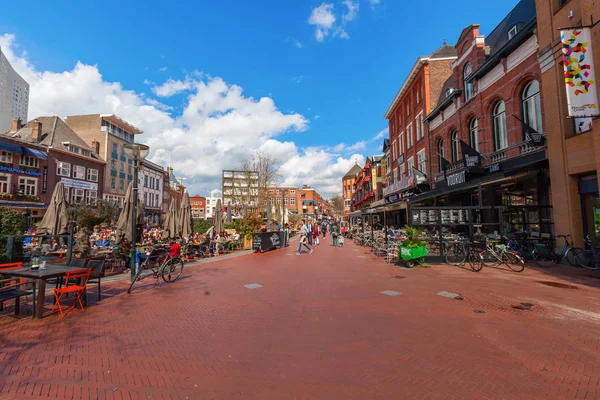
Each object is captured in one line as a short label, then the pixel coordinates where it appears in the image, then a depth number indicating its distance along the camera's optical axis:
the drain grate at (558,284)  7.55
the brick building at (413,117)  24.48
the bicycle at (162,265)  8.86
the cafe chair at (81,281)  6.00
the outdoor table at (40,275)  5.50
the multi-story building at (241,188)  39.67
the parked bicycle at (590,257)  9.20
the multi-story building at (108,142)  42.06
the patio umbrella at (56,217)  10.71
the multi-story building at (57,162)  30.30
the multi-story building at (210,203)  109.01
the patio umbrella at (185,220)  13.98
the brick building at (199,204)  116.62
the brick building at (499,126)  12.98
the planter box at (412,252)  10.98
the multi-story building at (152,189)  50.31
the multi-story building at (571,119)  9.87
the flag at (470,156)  15.99
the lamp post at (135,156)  8.80
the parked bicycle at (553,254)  10.23
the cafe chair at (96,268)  6.83
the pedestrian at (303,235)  16.81
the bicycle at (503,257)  10.02
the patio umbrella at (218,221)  18.12
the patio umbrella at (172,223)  13.89
